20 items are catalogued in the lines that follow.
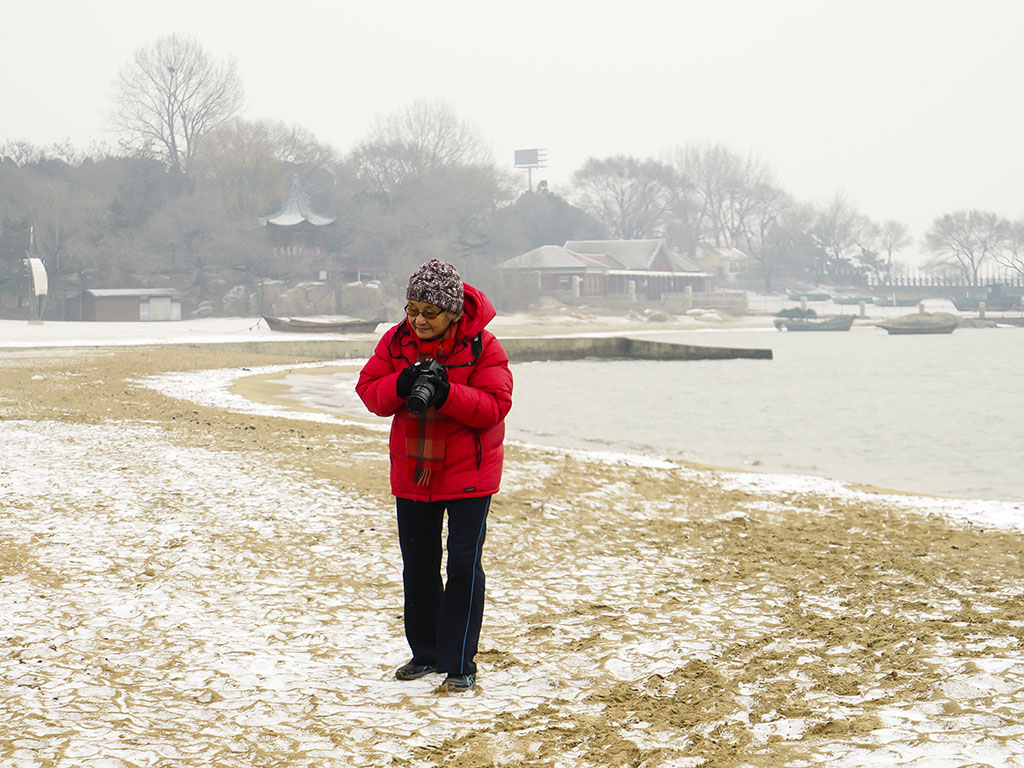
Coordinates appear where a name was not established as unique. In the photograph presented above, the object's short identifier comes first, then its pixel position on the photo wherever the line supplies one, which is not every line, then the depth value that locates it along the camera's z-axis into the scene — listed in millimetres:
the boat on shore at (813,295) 106594
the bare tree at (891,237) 131375
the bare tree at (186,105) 83250
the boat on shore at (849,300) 107438
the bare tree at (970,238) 127625
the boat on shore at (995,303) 104688
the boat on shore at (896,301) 111625
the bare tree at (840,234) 121375
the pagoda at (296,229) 69500
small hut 59438
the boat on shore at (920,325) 79438
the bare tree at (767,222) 124294
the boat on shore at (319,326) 50875
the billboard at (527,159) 157500
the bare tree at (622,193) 118062
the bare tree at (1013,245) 126625
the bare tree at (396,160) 83938
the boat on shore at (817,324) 81800
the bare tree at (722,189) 132750
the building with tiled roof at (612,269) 81375
